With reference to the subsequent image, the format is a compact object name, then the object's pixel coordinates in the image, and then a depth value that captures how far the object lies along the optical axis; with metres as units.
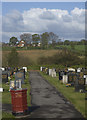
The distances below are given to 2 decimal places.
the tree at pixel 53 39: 116.32
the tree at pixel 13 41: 134.15
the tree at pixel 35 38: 128.62
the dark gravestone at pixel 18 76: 29.82
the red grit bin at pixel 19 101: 13.76
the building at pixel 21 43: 115.62
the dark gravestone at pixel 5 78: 31.22
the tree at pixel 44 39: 113.43
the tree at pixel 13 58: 72.06
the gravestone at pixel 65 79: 29.61
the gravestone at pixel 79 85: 22.78
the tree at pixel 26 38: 125.98
